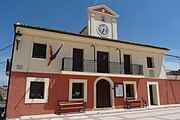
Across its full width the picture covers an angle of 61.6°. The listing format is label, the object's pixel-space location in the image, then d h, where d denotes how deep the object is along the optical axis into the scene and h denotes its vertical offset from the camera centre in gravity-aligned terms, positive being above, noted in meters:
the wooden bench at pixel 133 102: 13.07 -1.66
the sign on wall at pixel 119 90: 13.00 -0.62
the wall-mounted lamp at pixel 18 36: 10.21 +3.09
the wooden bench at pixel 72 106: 10.70 -1.68
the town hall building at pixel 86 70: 10.28 +1.01
